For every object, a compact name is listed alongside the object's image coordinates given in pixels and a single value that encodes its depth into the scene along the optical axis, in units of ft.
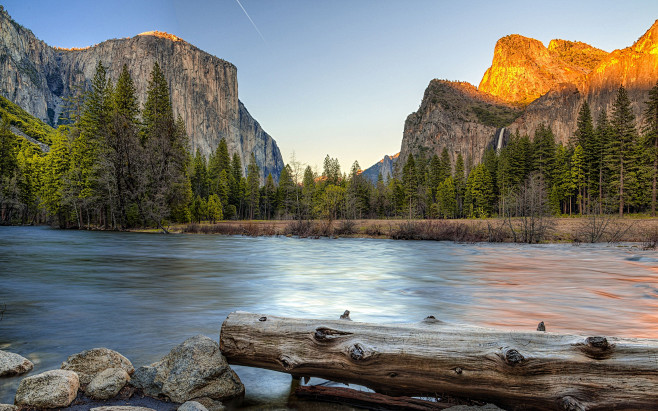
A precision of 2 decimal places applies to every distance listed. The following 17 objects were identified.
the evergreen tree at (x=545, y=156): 241.96
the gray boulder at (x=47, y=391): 12.00
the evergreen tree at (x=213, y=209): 229.45
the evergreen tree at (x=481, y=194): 277.23
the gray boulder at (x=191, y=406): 11.41
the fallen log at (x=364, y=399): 11.81
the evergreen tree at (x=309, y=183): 300.59
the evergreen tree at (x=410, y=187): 309.42
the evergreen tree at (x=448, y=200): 302.66
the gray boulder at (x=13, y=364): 14.98
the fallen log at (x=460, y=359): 10.11
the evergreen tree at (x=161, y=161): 146.82
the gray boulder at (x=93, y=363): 14.43
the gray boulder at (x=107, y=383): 12.89
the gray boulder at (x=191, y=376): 13.24
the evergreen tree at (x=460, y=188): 308.19
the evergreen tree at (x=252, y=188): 306.35
